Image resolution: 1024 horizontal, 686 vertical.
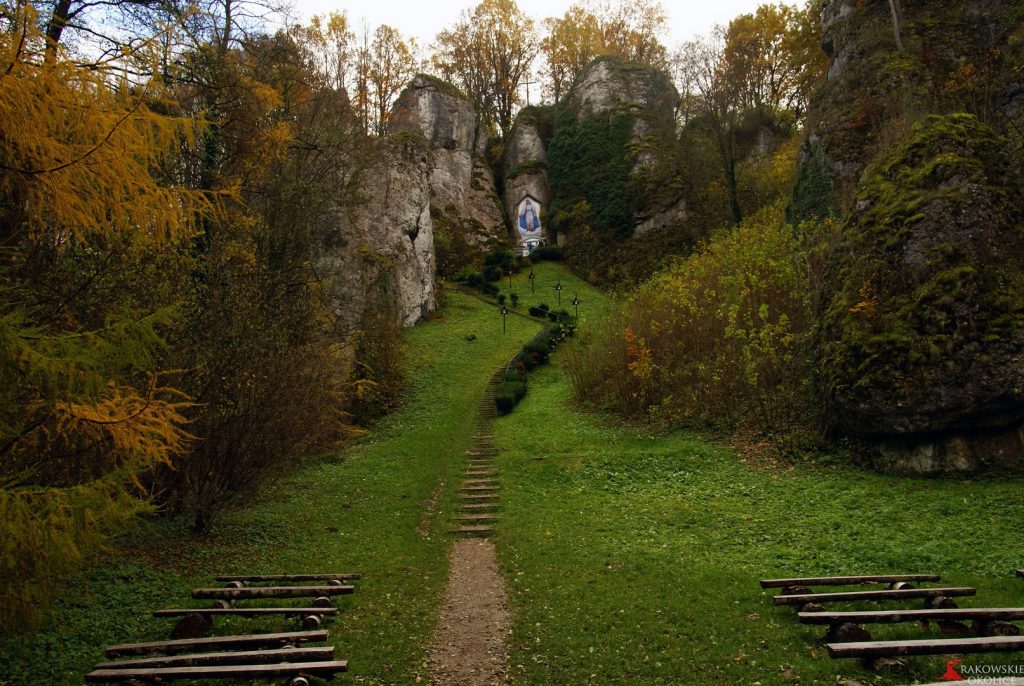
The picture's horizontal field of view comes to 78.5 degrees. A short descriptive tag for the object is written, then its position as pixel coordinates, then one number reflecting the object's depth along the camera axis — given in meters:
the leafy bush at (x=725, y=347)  15.58
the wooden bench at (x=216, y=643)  5.82
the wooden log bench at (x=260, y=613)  6.78
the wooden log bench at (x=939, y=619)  5.89
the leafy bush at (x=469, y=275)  40.31
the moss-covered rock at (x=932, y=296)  11.70
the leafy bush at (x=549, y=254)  44.22
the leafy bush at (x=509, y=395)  22.16
